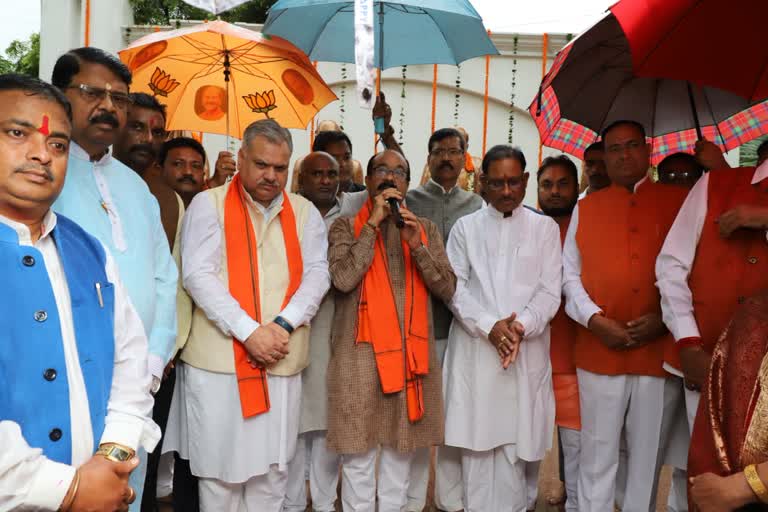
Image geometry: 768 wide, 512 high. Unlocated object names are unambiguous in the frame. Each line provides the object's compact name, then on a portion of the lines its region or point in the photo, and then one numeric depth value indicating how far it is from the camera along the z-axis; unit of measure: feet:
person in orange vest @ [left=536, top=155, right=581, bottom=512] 13.19
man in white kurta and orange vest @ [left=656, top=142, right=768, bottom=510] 9.84
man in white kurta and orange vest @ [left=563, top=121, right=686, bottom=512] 11.84
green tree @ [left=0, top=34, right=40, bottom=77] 44.62
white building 30.09
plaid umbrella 13.34
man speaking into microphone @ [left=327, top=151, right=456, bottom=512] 11.69
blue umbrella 13.87
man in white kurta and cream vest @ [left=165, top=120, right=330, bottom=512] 10.85
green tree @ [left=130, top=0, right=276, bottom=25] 32.83
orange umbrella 13.33
